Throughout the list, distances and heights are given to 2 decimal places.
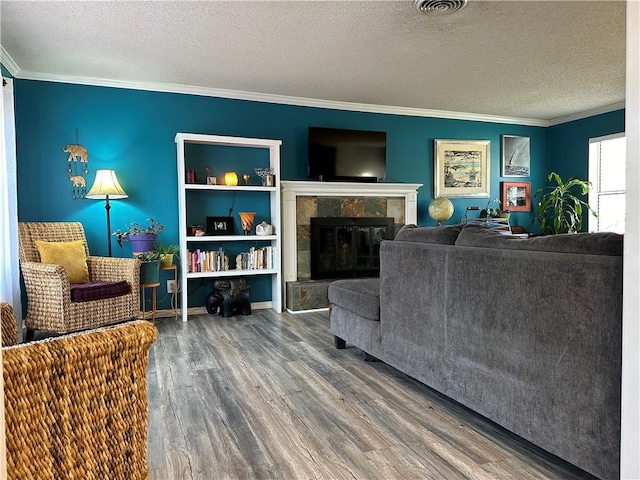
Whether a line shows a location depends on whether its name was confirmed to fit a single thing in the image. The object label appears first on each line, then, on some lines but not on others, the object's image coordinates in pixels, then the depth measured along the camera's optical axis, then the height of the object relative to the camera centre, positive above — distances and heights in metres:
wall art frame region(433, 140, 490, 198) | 6.11 +0.75
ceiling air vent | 2.89 +1.45
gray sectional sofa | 1.54 -0.47
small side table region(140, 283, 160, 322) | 4.26 -0.73
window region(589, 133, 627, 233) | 5.94 +0.51
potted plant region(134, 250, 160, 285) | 4.24 -0.42
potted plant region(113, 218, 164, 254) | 4.34 -0.10
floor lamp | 4.13 +0.37
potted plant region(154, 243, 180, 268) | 4.45 -0.29
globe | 5.82 +0.16
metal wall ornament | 4.32 +0.57
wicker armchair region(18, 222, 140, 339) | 3.54 -0.51
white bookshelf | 4.49 +0.13
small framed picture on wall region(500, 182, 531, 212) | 6.54 +0.36
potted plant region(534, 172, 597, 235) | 6.11 +0.19
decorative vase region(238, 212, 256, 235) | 4.86 +0.03
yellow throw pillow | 3.83 -0.27
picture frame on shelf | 4.82 -0.02
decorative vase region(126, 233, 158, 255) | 4.33 -0.17
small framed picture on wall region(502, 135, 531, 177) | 6.52 +0.96
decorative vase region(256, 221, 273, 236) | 4.85 -0.06
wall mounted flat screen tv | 5.23 +0.83
